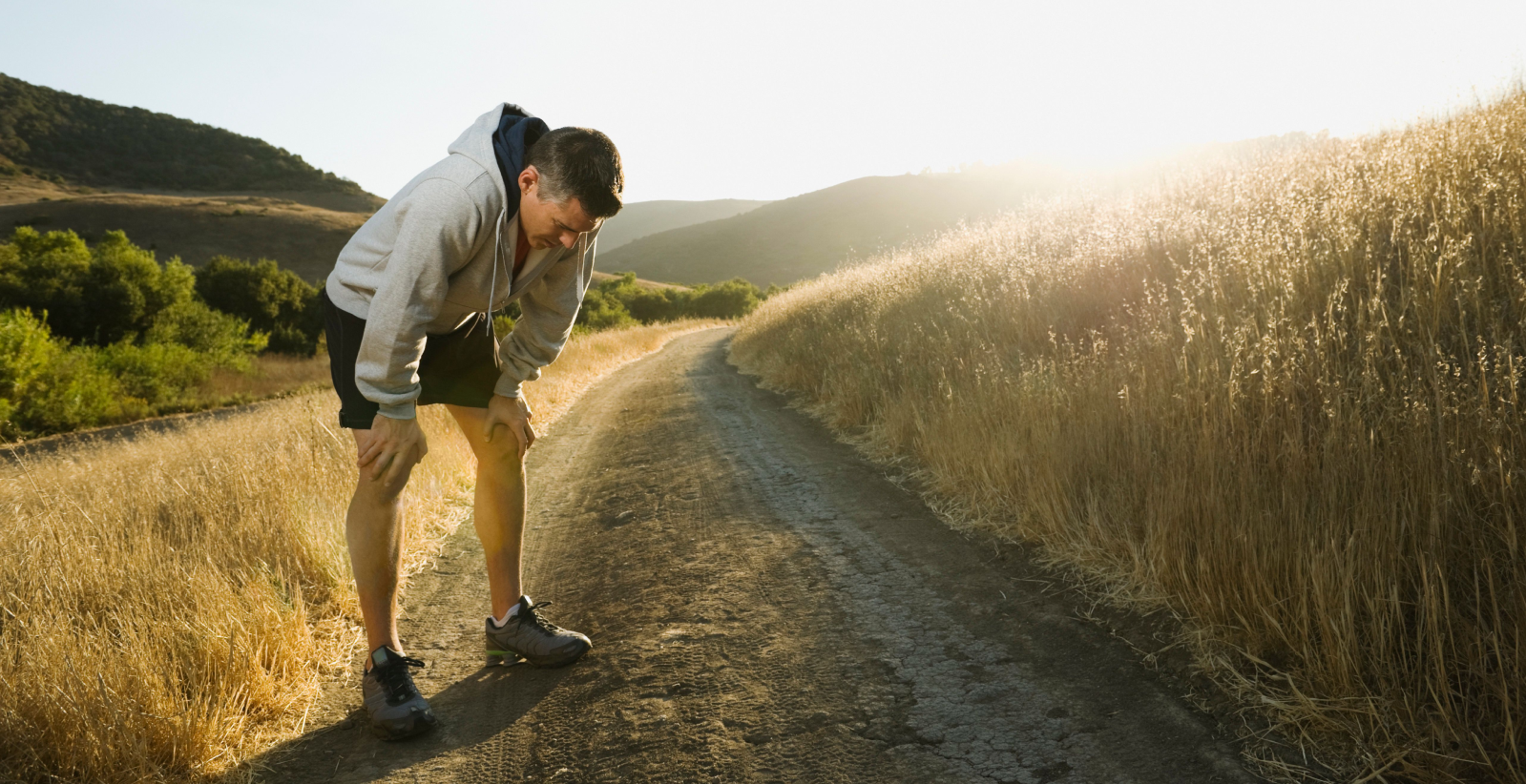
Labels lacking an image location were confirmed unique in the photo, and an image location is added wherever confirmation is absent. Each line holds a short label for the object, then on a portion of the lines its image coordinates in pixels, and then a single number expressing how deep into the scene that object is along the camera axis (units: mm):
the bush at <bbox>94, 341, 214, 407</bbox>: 21922
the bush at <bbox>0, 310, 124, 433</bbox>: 16453
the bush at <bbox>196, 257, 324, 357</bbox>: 35281
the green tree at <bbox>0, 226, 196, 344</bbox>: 25484
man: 2121
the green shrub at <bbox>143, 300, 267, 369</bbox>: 27500
